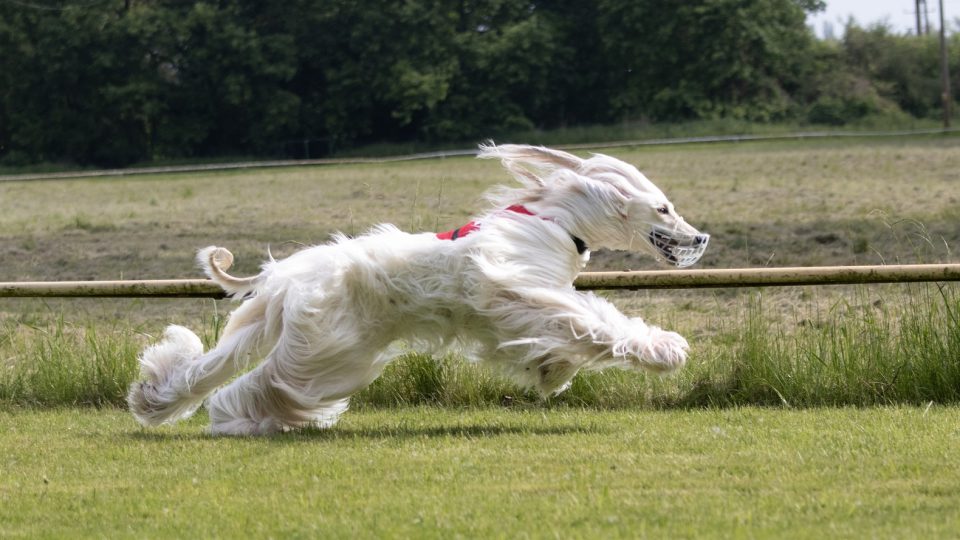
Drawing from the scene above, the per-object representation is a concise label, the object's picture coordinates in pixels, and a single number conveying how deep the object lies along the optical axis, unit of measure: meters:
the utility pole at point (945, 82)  89.87
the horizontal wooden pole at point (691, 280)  13.67
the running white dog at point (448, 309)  11.96
